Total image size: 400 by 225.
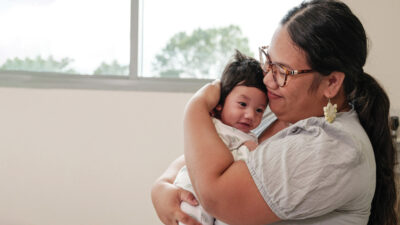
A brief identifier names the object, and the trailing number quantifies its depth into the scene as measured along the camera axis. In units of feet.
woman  3.42
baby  5.08
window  9.45
